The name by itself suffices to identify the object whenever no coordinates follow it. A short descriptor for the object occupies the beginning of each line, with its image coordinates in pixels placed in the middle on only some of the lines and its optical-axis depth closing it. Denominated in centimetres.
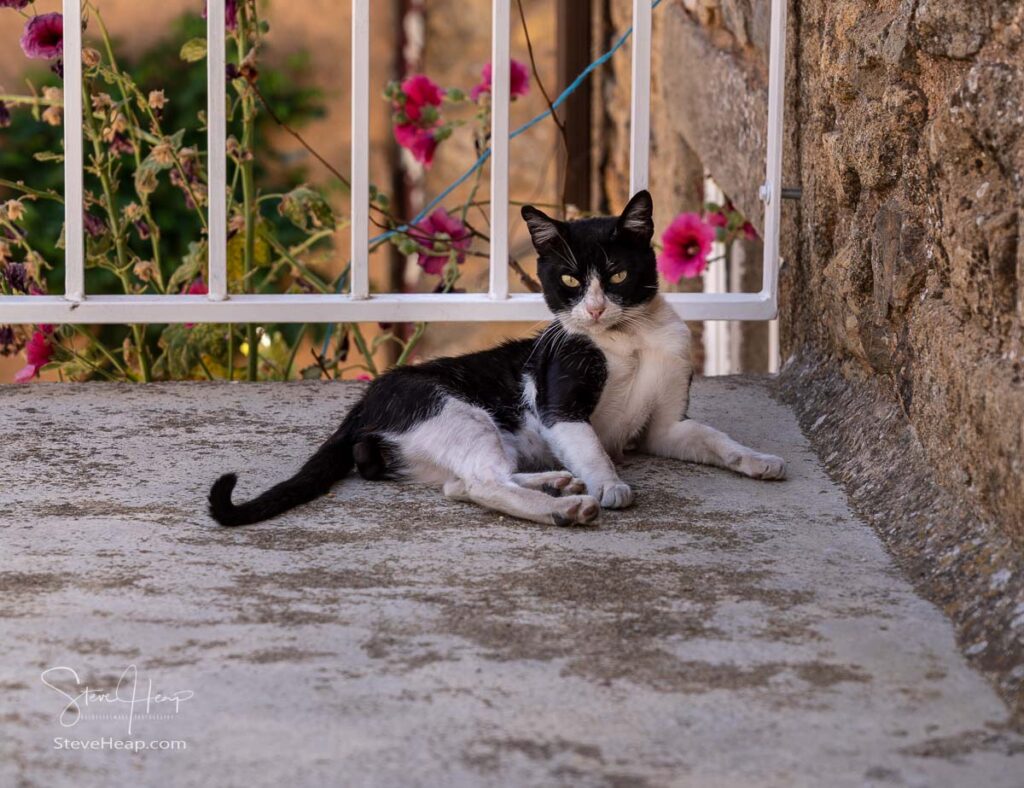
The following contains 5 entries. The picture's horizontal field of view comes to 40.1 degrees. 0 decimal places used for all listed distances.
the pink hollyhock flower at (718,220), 384
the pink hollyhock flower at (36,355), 331
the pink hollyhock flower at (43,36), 313
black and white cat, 245
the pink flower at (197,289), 339
